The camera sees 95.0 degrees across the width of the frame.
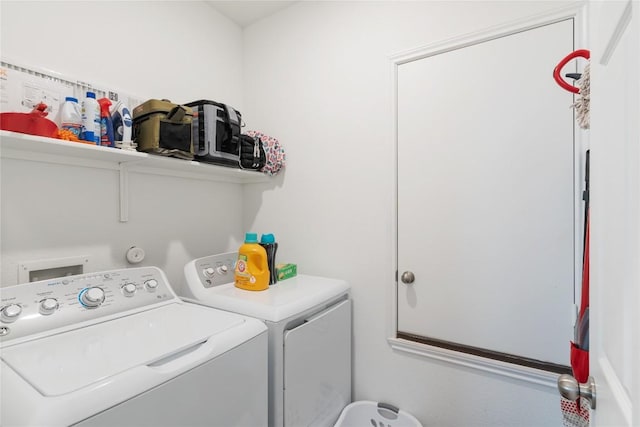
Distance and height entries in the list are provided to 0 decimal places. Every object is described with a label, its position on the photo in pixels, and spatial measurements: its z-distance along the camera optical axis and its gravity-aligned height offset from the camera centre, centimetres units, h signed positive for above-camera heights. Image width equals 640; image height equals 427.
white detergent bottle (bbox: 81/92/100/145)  123 +37
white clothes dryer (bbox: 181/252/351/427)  120 -57
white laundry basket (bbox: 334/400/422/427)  158 -115
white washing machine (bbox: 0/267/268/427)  67 -43
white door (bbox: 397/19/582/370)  125 +6
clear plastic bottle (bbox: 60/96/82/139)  121 +37
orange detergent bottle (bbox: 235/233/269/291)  149 -31
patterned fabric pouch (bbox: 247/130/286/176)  196 +37
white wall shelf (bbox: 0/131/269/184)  111 +23
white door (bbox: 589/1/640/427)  43 +0
